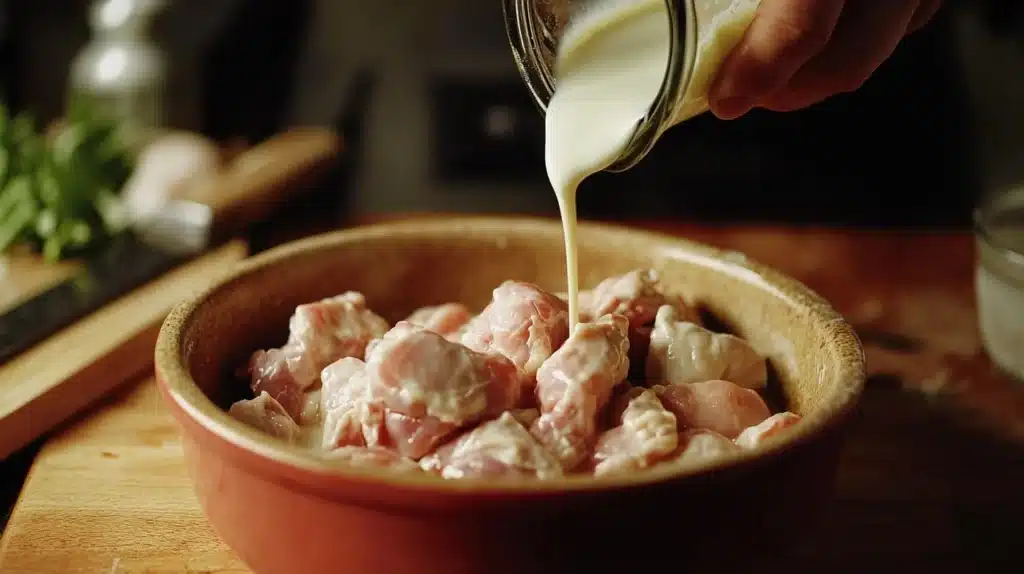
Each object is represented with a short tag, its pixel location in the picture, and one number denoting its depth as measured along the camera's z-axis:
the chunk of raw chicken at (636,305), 0.58
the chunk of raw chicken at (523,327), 0.55
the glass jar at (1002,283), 0.65
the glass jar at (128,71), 0.97
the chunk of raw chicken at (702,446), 0.51
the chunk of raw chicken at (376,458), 0.49
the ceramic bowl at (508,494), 0.45
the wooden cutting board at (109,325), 0.61
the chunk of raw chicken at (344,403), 0.52
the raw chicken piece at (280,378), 0.57
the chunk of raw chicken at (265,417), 0.53
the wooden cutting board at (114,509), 0.53
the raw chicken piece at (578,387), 0.51
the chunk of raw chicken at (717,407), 0.54
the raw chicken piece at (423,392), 0.51
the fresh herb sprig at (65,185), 0.79
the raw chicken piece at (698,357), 0.56
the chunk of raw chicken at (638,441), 0.50
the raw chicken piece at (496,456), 0.49
